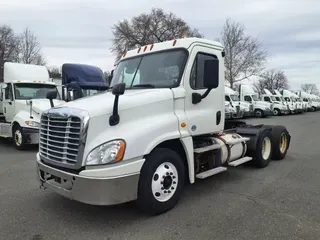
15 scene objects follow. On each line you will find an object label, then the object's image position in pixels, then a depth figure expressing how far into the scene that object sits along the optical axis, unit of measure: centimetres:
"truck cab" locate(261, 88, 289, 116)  3322
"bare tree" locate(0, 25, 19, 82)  5084
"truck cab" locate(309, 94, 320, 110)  5256
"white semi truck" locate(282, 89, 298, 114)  3653
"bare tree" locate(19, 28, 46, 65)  5205
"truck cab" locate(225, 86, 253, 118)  2601
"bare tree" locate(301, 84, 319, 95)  9862
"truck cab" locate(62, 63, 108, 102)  1414
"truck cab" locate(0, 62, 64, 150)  1026
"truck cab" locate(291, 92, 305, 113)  3956
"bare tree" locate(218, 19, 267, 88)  4909
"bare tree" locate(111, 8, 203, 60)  4634
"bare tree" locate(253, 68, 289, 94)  8245
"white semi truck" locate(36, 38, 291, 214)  403
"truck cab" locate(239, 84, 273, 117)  2961
